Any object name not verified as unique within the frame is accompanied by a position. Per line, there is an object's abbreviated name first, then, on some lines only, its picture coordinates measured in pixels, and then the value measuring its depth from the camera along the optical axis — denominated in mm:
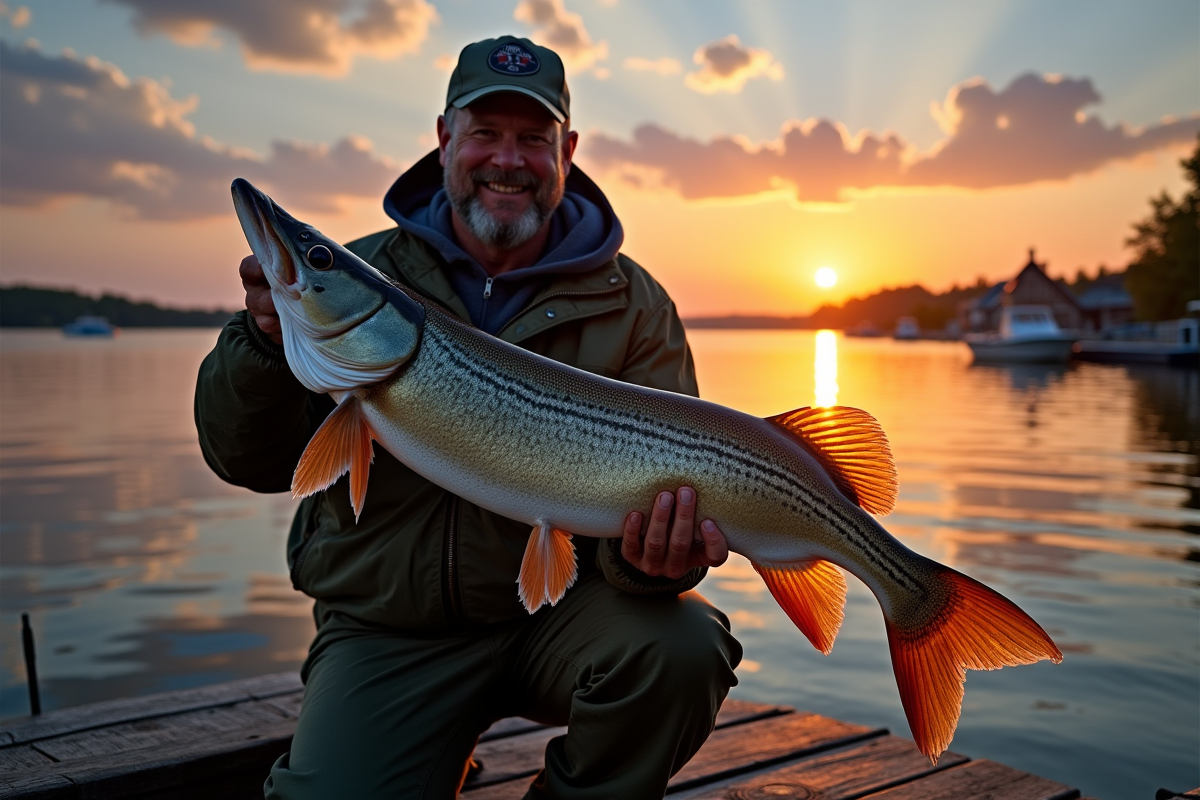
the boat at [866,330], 164125
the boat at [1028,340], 43812
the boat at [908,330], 121000
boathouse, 75562
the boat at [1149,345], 39316
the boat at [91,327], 115750
